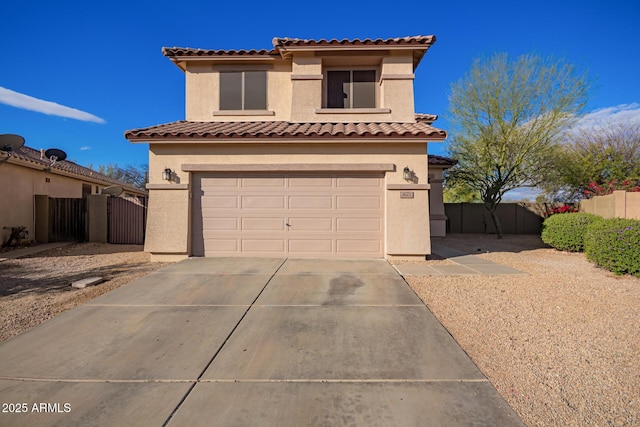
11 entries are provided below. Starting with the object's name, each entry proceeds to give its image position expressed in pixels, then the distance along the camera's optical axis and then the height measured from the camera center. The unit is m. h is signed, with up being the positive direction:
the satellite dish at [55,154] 15.52 +2.88
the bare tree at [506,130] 13.32 +3.60
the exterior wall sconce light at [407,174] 8.90 +1.12
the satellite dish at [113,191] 13.34 +0.96
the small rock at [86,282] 6.55 -1.42
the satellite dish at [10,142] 10.77 +2.41
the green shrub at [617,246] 7.26 -0.74
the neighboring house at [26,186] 11.65 +1.16
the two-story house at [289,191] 8.90 +0.66
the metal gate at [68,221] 13.17 -0.30
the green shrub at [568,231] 10.84 -0.54
